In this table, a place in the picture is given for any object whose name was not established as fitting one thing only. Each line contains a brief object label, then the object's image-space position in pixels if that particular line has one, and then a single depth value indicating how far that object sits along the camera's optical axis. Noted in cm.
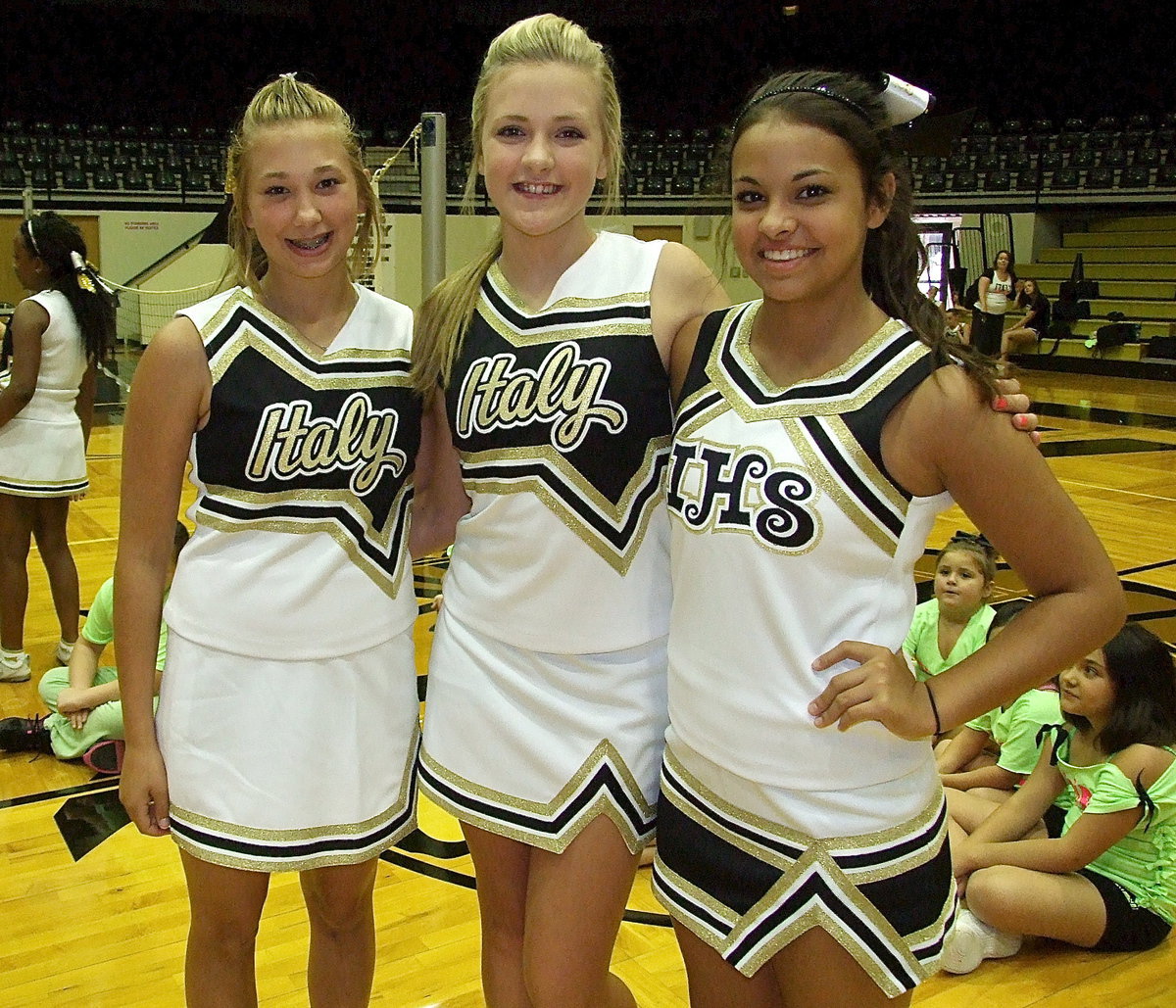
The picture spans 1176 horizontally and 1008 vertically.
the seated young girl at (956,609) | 348
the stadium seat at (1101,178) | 1658
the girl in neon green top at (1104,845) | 260
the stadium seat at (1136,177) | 1631
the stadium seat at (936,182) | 1764
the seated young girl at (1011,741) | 310
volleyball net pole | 473
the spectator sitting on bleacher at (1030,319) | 1440
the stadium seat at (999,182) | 1734
